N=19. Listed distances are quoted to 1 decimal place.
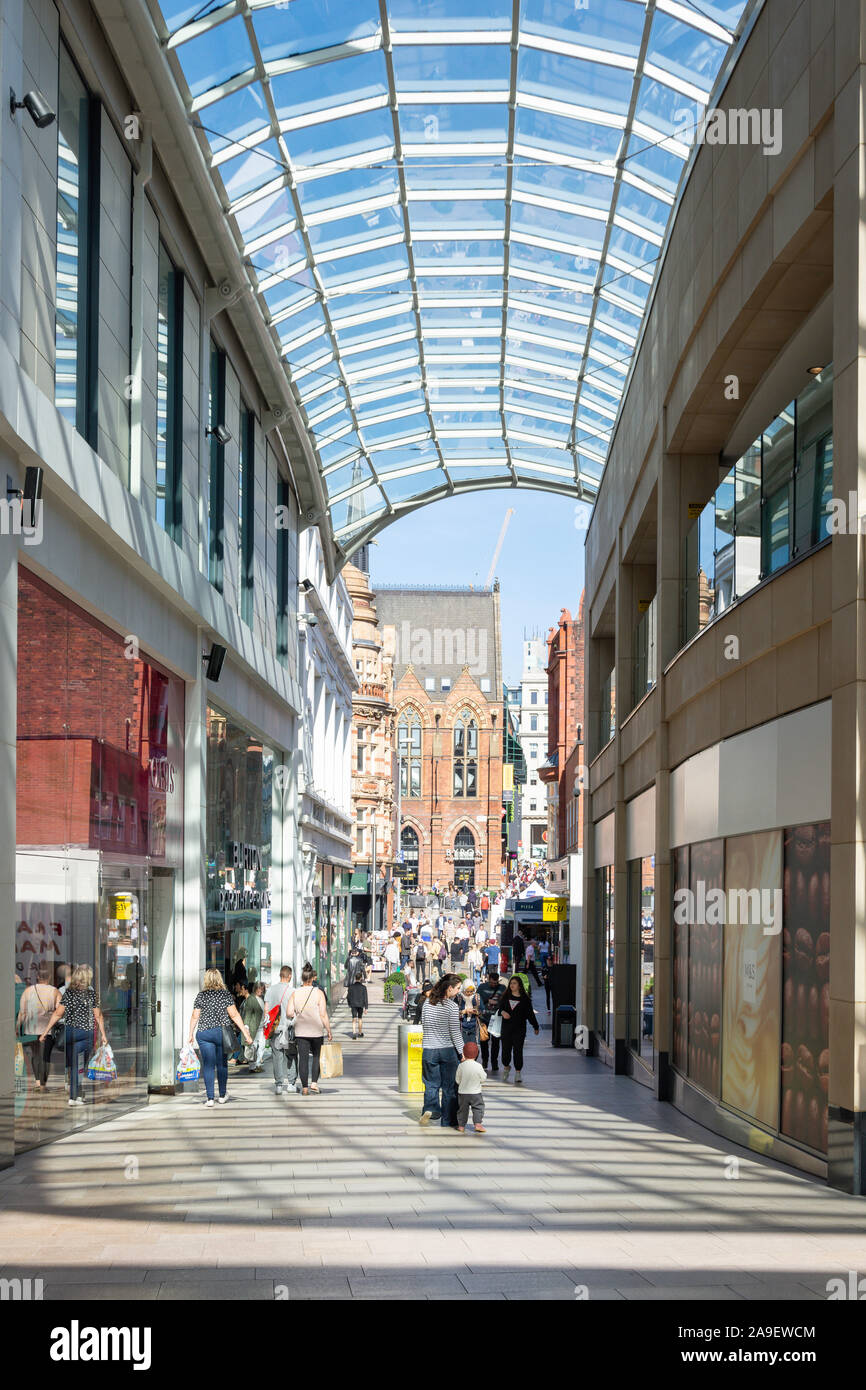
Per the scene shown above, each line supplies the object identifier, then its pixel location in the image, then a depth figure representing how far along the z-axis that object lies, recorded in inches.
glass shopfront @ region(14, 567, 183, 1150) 464.1
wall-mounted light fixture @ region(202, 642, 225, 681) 754.2
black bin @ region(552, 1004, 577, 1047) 1137.4
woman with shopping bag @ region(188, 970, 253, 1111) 628.4
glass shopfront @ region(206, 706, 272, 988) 813.9
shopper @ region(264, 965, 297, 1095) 702.5
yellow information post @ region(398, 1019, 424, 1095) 709.9
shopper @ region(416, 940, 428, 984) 1753.1
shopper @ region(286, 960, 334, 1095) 676.7
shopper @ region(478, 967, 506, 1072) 848.9
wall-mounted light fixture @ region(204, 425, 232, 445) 805.9
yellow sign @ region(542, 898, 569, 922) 1716.3
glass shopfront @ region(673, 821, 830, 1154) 446.9
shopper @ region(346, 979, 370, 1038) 1138.0
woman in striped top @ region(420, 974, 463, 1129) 563.5
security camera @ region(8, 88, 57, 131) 431.4
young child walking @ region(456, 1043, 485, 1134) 550.3
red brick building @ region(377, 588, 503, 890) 4911.4
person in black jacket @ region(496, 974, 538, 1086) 783.7
